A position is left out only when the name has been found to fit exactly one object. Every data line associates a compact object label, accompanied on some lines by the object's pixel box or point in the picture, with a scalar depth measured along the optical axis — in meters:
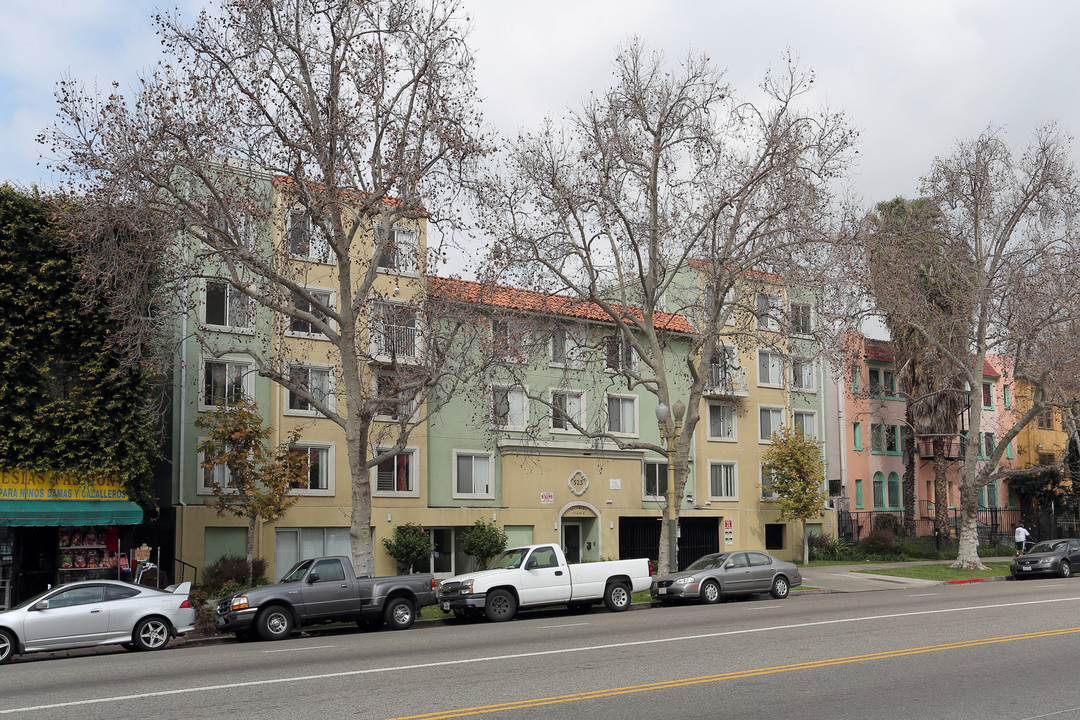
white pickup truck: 21.53
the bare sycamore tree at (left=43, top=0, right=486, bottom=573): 21.39
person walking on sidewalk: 42.56
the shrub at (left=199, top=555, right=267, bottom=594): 28.05
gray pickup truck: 19.06
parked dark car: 33.16
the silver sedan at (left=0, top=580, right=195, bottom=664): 16.95
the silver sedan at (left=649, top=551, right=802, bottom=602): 25.00
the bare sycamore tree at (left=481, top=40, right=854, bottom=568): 28.17
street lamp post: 27.42
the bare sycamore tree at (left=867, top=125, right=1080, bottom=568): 34.69
